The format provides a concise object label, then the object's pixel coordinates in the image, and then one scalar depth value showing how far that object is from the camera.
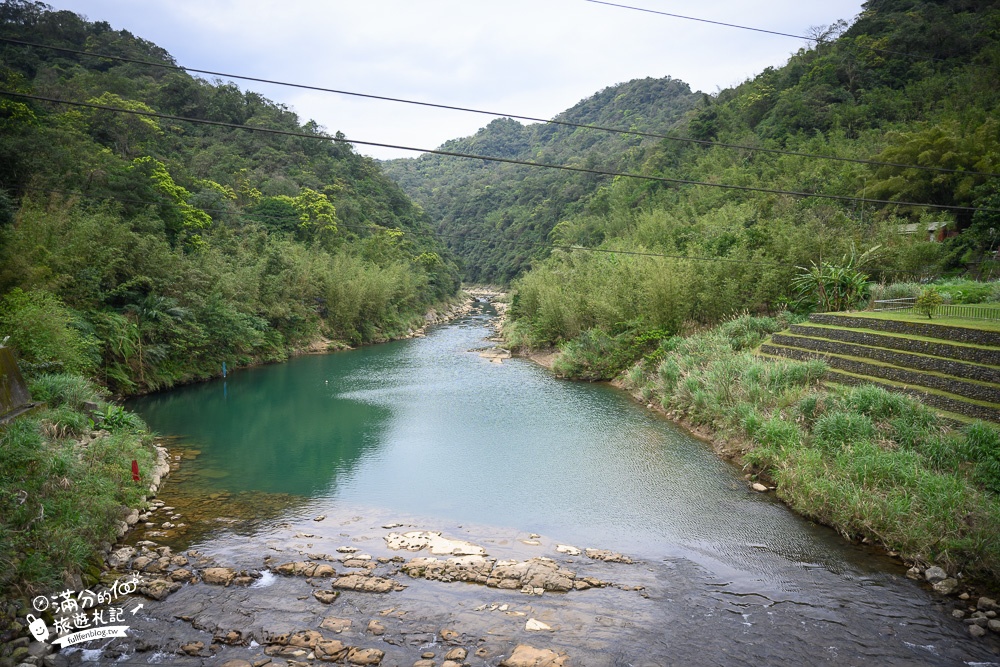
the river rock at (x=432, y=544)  8.07
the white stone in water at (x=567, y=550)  8.10
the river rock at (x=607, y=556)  7.88
